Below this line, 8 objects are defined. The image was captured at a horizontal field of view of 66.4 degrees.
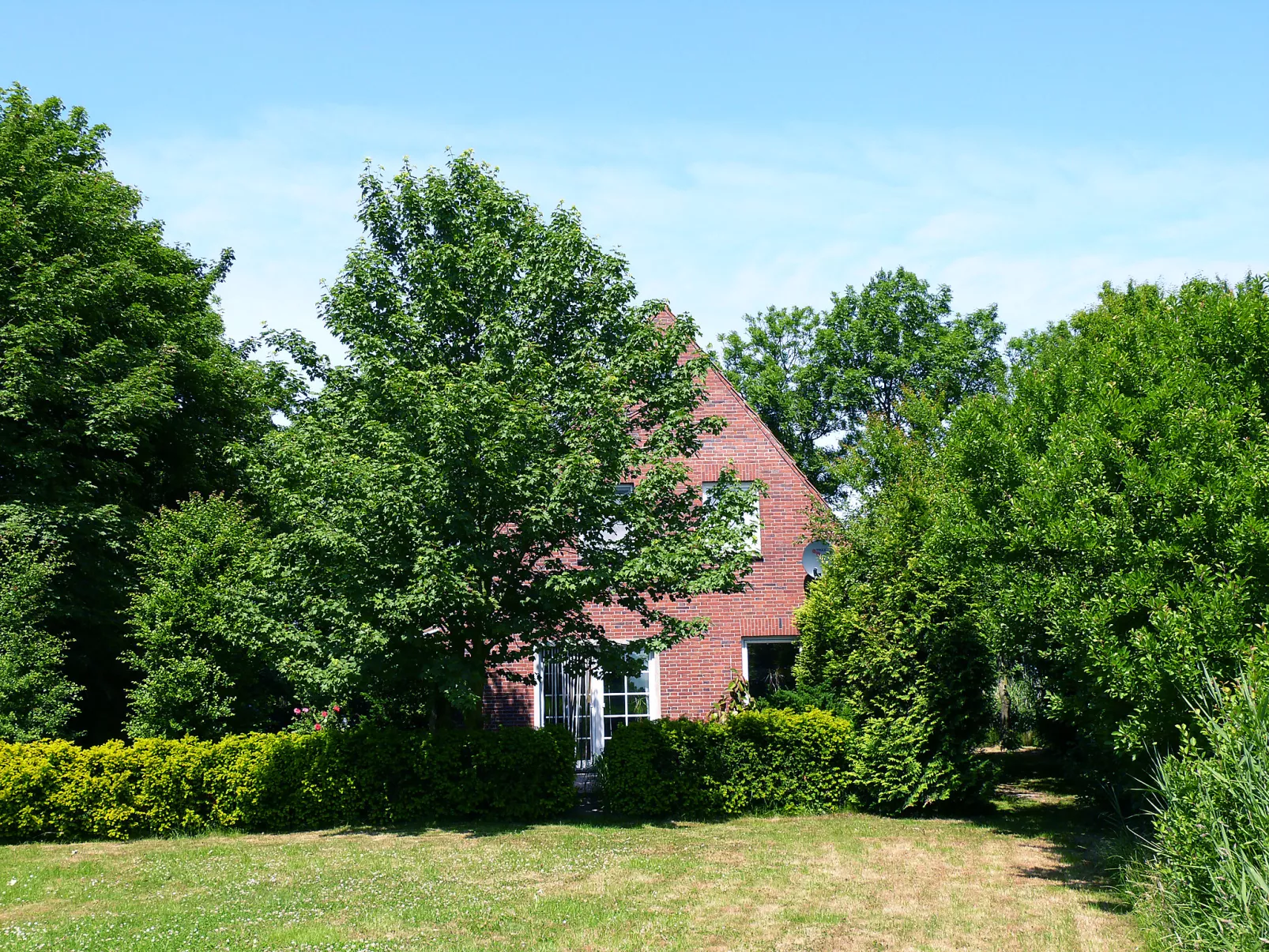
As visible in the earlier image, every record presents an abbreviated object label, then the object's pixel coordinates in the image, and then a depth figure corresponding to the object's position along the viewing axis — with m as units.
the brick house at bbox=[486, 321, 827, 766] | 18.89
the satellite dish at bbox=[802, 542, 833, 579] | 19.58
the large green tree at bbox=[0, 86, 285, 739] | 18.84
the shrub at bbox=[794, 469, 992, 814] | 14.13
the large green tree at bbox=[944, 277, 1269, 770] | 8.49
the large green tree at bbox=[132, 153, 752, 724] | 13.02
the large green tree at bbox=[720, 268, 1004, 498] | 34.50
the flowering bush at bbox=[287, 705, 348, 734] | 16.47
